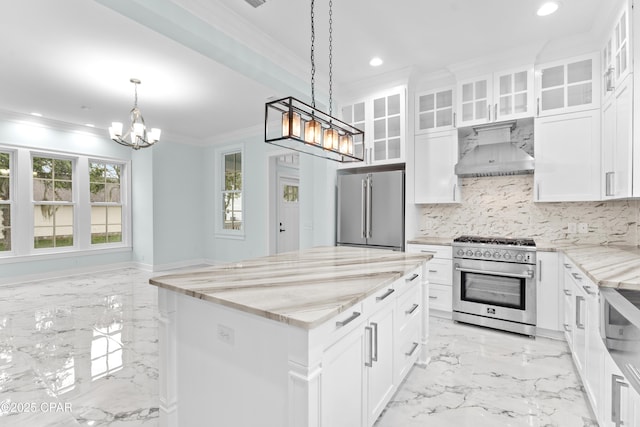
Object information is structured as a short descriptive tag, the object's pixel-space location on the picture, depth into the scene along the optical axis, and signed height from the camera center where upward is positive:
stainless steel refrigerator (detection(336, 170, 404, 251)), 3.90 +0.04
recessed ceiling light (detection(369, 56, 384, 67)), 3.60 +1.74
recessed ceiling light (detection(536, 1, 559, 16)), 2.66 +1.74
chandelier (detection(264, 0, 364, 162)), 1.86 +0.54
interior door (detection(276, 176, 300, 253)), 6.70 -0.02
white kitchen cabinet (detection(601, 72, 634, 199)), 2.39 +0.58
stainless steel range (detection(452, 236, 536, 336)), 3.13 -0.73
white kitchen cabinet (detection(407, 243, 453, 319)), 3.58 -0.77
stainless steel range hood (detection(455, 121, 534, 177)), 3.37 +0.61
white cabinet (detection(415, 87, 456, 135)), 3.90 +1.28
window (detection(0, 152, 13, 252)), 5.42 +0.21
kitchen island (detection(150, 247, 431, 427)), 1.22 -0.60
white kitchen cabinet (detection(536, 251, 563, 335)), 3.02 -0.78
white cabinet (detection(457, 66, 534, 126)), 3.43 +1.30
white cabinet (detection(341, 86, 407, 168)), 3.97 +1.15
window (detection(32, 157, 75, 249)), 5.79 +0.20
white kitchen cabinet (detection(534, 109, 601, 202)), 3.09 +0.56
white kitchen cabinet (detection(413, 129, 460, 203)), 3.85 +0.56
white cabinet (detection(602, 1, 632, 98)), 2.37 +1.29
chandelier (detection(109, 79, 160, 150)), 4.07 +1.09
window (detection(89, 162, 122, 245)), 6.47 +0.24
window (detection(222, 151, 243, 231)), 6.87 +0.46
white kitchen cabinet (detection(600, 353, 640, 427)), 1.29 -0.83
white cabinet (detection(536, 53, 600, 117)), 3.11 +1.28
